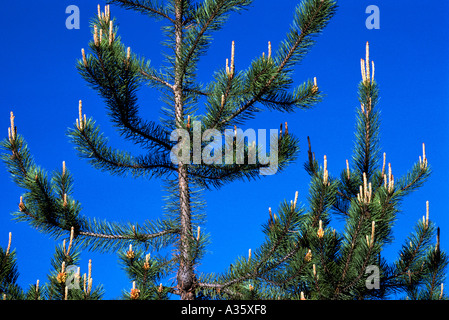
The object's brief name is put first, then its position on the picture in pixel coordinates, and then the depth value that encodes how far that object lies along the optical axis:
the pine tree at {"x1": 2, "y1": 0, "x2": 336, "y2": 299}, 4.74
